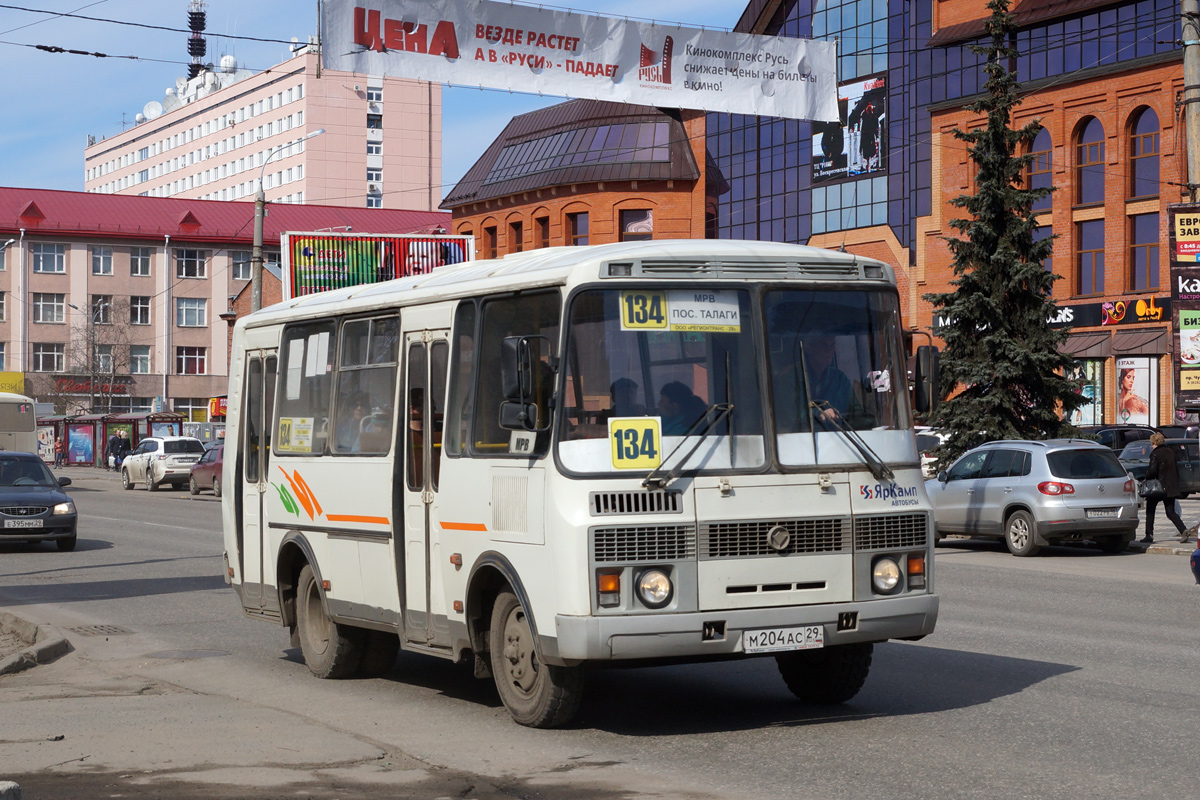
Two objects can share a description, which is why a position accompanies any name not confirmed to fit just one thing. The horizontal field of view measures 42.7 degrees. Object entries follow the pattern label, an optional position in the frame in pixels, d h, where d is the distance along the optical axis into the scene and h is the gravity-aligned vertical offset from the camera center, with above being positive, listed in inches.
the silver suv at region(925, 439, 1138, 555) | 853.2 -38.8
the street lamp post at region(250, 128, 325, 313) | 1300.4 +145.9
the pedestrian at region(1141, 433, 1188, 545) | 914.1 -26.6
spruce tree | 1300.4 +104.1
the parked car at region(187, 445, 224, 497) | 1668.3 -50.9
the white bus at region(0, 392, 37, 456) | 1630.2 +3.5
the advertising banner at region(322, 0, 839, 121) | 834.8 +218.7
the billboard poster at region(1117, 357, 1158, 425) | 1963.6 +47.9
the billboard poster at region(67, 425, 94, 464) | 2994.6 -36.4
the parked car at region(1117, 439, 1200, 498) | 1309.1 -27.8
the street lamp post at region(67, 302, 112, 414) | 3250.5 +142.2
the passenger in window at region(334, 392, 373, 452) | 397.2 +0.8
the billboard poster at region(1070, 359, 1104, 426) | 2025.1 +41.5
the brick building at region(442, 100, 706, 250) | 2593.5 +425.0
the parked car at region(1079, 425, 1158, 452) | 1547.7 -6.6
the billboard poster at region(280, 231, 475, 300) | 1223.5 +141.1
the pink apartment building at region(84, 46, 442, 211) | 5029.5 +979.0
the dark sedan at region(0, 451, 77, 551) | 925.2 -54.1
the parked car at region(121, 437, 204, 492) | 1849.2 -42.5
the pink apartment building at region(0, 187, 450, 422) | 3735.2 +362.7
